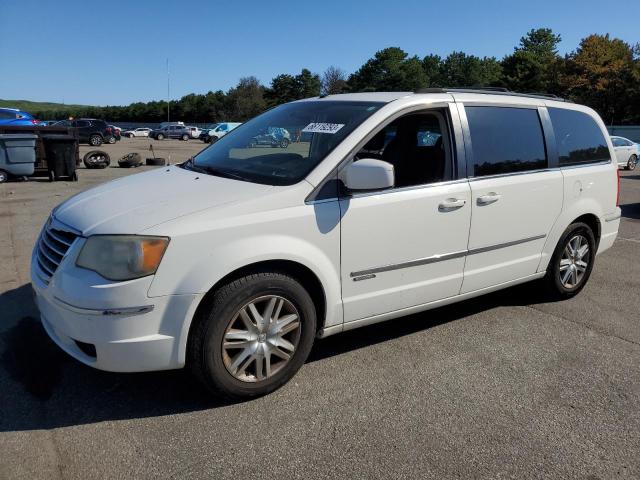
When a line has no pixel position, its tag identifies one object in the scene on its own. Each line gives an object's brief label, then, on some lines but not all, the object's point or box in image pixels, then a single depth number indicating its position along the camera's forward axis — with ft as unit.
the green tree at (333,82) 310.86
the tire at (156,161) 59.47
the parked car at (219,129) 157.69
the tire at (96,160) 57.34
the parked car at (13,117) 66.44
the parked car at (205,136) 162.56
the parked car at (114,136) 123.81
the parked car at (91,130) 111.69
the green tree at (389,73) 306.96
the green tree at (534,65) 196.51
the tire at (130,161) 59.31
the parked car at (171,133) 192.54
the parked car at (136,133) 213.46
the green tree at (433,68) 353.31
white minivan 8.89
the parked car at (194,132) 195.93
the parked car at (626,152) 69.10
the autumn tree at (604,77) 167.53
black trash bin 42.98
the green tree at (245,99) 302.66
